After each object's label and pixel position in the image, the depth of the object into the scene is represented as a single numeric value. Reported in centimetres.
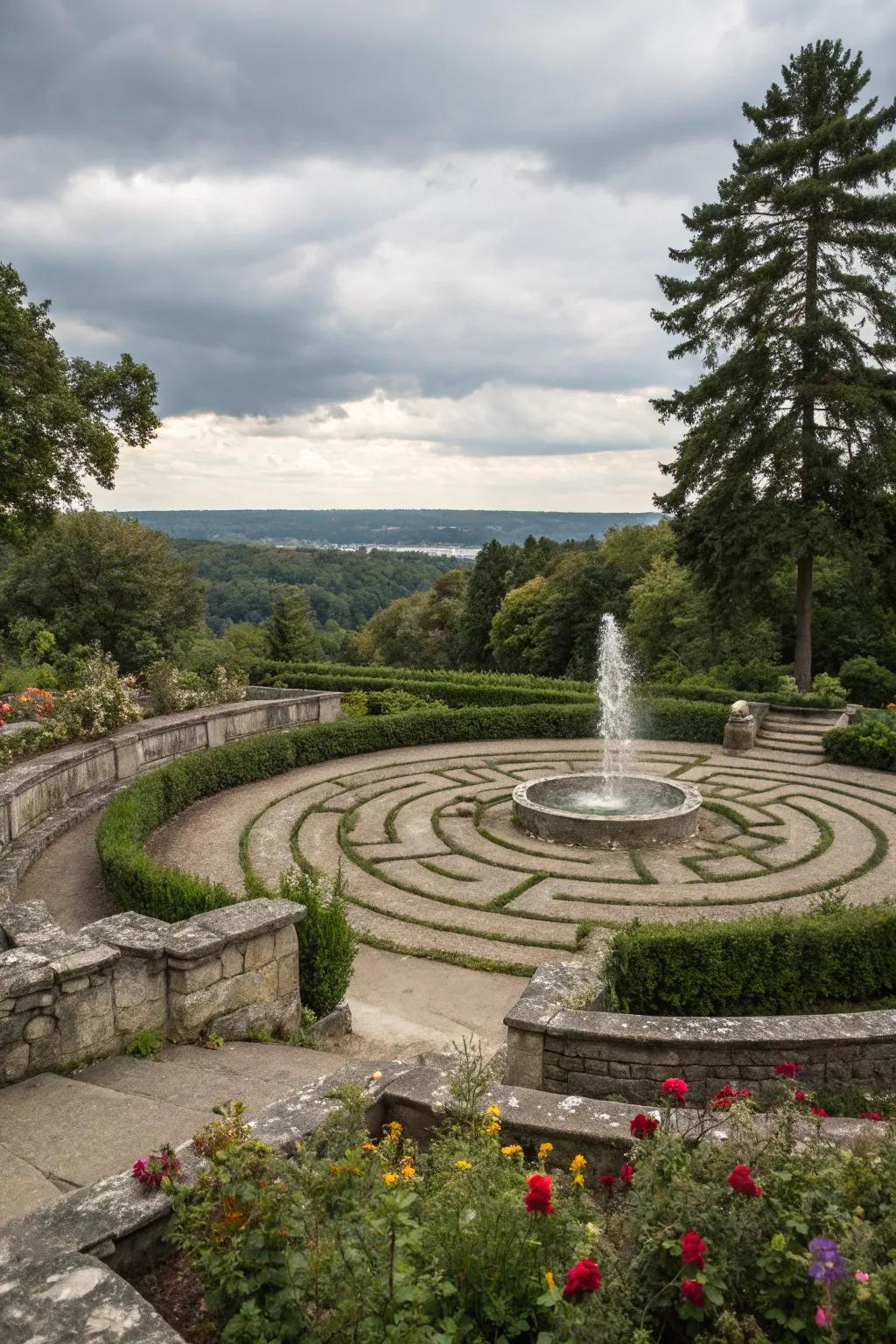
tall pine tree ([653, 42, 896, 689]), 2142
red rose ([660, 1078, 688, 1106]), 339
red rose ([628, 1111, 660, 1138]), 330
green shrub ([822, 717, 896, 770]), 1598
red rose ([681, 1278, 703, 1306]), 247
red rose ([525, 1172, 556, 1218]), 260
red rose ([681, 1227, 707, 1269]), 247
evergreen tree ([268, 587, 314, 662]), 4647
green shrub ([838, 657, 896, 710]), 2300
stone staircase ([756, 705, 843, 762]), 1775
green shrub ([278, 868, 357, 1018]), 663
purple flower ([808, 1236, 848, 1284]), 242
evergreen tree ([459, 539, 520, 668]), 5844
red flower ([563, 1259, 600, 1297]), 228
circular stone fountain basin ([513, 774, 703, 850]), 1163
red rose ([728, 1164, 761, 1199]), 273
